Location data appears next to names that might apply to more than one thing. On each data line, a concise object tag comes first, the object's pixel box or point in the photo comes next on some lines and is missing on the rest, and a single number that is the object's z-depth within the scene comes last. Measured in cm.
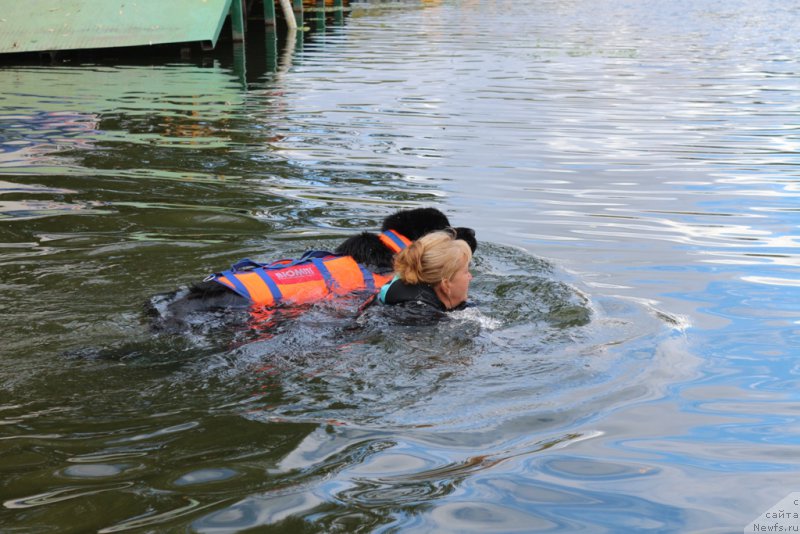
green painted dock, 1733
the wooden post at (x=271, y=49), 1944
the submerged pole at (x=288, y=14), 2635
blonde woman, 521
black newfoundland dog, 511
